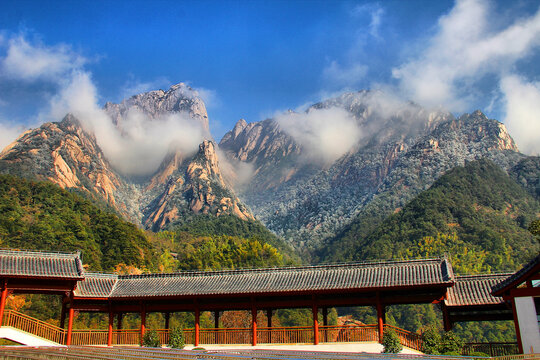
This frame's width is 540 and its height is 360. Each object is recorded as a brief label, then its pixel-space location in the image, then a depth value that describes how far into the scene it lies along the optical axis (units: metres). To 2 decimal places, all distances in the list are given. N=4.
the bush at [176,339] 26.29
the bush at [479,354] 21.40
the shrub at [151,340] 26.35
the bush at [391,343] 22.91
